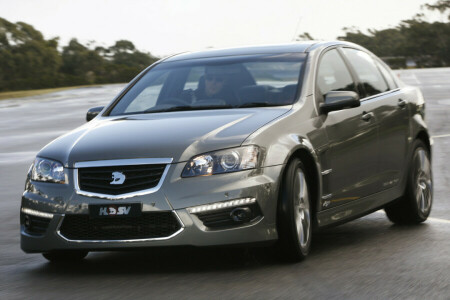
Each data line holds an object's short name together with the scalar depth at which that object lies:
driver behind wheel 15.50
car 12.95
